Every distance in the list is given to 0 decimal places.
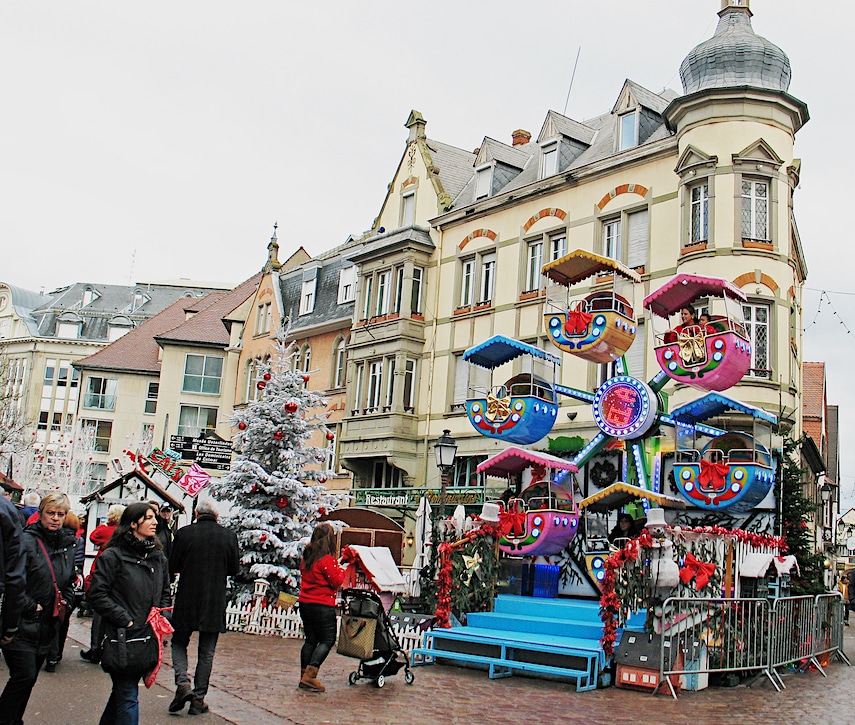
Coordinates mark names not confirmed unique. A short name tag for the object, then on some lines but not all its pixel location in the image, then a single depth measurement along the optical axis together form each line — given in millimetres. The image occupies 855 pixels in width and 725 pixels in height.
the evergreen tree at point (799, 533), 17297
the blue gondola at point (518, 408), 15773
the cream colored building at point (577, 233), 21531
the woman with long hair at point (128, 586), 6434
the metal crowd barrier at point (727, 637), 11684
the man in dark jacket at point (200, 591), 8758
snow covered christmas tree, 17047
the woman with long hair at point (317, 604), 10078
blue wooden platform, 11656
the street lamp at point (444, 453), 17891
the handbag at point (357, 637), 10570
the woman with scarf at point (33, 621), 6461
